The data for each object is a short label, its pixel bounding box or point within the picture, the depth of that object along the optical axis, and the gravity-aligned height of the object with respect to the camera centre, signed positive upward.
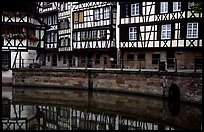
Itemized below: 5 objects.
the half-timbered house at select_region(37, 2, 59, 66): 48.06 +4.90
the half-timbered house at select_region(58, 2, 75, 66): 44.54 +3.75
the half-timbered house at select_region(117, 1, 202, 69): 30.08 +2.87
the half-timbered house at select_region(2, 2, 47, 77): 36.25 +2.54
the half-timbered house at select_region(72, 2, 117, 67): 37.91 +3.56
